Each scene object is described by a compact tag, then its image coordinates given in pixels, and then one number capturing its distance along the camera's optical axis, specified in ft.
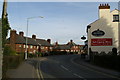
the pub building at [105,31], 120.88
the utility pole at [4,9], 26.91
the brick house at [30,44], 240.57
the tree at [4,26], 27.07
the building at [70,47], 396.16
